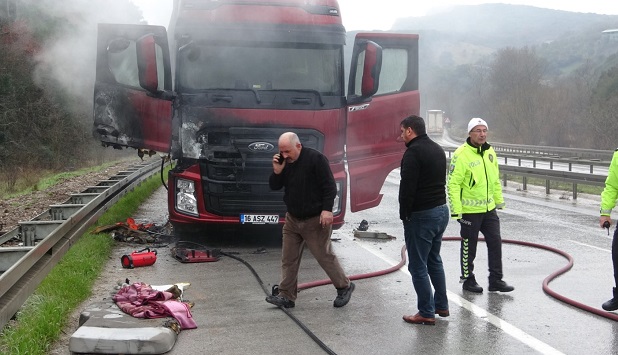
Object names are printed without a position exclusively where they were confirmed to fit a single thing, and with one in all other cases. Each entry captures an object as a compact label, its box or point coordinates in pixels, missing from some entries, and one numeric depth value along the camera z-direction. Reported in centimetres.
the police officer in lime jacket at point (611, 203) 763
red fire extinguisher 993
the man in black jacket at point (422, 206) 710
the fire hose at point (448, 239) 692
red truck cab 1084
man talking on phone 771
